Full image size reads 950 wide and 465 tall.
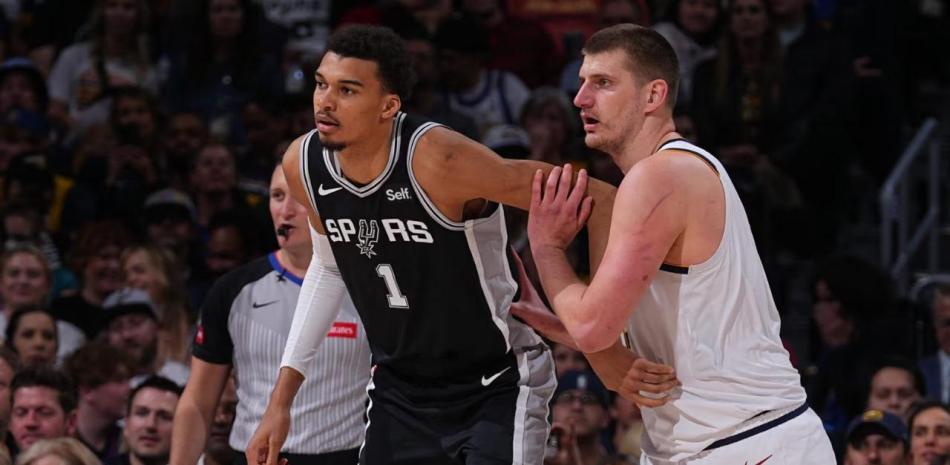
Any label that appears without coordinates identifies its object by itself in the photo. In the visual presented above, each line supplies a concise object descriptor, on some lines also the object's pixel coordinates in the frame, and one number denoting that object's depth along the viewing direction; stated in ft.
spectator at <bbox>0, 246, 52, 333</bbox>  60.75
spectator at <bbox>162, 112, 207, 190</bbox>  70.33
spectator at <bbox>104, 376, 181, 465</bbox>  49.26
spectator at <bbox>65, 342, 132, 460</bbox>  53.88
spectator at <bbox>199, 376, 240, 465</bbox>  49.52
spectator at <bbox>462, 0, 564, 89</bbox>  74.90
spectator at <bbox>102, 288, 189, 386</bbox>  57.67
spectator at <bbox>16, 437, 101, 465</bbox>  43.80
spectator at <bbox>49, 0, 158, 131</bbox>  74.59
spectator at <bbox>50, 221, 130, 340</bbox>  61.11
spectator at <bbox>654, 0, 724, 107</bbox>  72.59
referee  39.17
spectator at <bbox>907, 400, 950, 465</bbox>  48.91
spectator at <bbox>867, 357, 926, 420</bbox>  53.98
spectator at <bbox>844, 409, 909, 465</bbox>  49.01
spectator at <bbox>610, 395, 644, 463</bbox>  53.78
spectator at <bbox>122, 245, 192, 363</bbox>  58.80
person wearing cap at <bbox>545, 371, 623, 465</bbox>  49.98
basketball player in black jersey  31.63
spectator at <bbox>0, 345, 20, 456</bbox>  49.55
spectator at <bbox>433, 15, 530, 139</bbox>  70.69
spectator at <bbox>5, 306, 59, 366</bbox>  56.44
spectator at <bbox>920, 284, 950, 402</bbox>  56.70
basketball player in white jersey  28.09
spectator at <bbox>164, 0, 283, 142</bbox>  73.87
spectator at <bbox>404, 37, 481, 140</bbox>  66.54
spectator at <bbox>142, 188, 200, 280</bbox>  65.26
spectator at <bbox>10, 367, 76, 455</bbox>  50.31
